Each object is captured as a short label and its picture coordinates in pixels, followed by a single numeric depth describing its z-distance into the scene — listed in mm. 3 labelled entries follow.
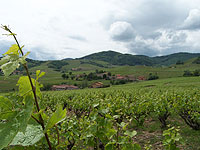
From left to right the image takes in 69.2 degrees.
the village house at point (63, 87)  77262
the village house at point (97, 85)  82188
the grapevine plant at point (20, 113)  727
